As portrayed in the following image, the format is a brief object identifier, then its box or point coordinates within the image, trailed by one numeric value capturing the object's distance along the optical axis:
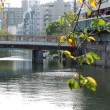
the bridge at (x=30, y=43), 83.94
